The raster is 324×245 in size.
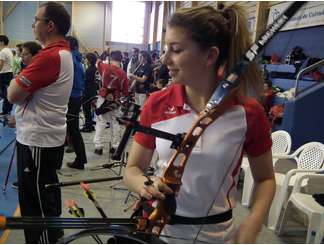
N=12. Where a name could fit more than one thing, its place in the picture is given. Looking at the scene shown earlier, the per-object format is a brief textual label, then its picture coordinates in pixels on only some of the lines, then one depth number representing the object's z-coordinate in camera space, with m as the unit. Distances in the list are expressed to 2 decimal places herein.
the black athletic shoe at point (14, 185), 3.23
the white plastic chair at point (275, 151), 3.24
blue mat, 2.82
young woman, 0.86
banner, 5.01
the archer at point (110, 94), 4.64
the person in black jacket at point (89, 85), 5.85
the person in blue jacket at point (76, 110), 3.92
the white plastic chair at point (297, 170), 2.84
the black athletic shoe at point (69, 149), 4.73
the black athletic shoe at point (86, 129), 6.29
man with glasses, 1.76
